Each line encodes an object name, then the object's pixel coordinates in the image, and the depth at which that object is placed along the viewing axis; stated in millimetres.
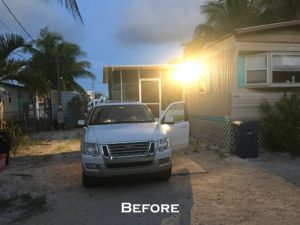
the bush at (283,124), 6410
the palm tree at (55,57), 19154
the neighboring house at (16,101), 12865
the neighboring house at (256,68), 6873
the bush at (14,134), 7821
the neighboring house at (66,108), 15338
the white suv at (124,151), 4251
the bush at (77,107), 15644
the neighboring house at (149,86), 10429
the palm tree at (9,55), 7521
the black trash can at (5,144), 6289
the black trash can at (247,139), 6317
